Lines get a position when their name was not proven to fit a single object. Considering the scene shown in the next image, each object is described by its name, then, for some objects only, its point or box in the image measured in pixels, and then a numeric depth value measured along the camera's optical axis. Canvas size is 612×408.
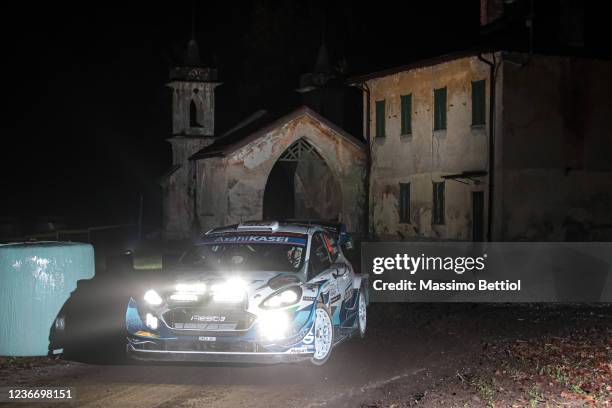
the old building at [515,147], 31.33
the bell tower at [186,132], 42.78
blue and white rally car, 10.17
